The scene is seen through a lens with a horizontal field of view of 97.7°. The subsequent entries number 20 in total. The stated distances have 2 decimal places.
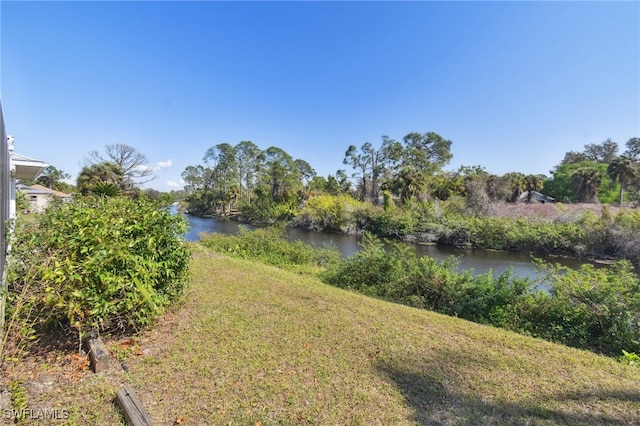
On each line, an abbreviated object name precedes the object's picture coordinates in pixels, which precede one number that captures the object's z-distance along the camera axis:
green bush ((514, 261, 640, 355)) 4.22
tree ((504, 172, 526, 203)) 28.94
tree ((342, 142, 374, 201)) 35.00
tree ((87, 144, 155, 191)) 26.31
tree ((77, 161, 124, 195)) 19.65
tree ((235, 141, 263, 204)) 39.38
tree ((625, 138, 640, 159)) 36.47
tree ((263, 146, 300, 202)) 34.59
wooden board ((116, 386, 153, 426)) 1.93
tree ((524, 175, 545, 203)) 31.55
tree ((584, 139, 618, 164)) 43.30
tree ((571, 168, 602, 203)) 28.15
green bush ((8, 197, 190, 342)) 2.55
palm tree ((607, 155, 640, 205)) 25.30
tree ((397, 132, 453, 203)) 25.66
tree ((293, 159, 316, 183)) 43.47
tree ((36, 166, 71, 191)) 36.50
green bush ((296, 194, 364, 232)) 24.39
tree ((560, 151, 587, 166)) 44.59
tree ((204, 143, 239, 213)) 39.78
